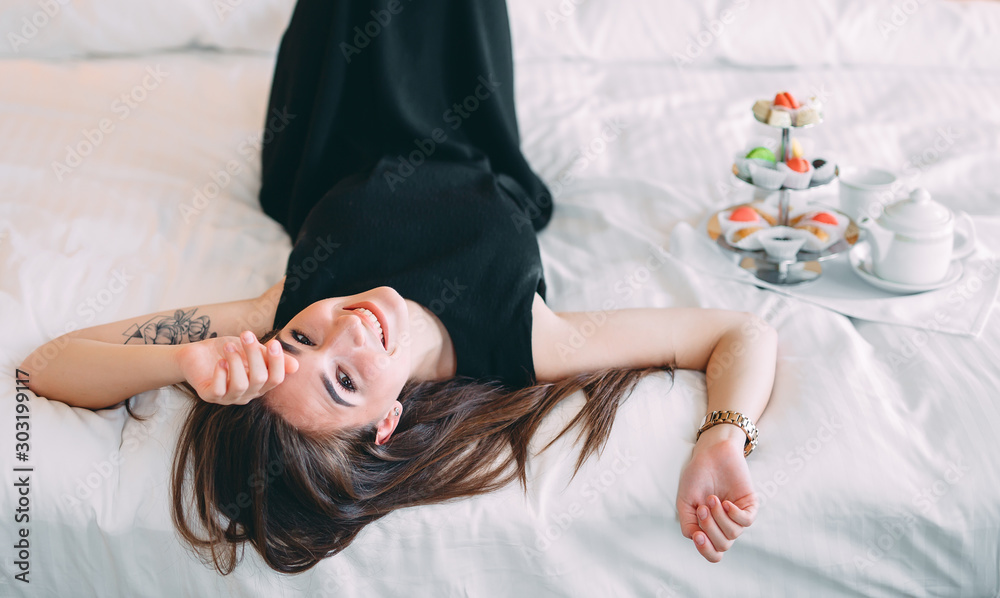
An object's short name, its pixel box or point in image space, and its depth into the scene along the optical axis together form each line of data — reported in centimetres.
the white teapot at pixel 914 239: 119
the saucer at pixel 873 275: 123
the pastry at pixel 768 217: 131
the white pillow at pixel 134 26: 183
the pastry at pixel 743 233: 127
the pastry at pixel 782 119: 117
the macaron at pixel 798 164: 119
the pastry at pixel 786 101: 119
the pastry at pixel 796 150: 122
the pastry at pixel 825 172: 121
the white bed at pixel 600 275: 96
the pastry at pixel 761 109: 119
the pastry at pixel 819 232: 124
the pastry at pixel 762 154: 123
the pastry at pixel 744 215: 129
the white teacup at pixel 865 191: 136
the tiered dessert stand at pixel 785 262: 122
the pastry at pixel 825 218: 126
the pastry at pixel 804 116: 117
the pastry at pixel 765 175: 120
